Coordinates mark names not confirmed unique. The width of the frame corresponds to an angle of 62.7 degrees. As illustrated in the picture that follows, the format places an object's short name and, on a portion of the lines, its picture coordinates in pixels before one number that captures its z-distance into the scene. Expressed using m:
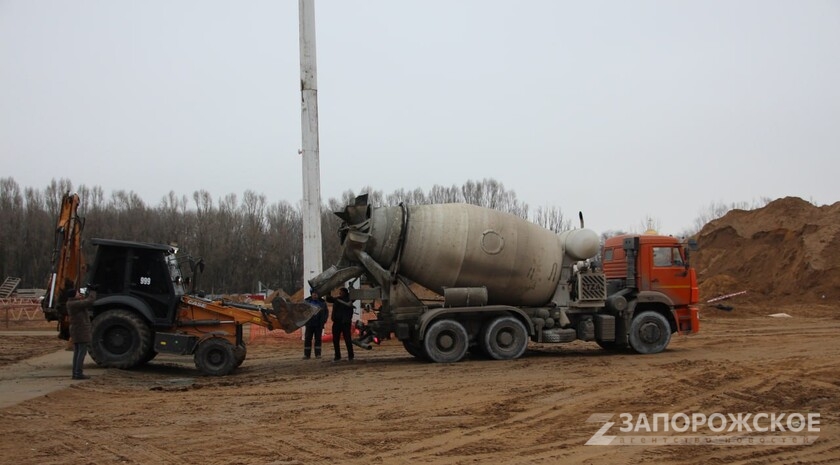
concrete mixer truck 14.69
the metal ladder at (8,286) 48.69
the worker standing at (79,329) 12.35
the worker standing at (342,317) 15.57
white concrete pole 20.89
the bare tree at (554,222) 49.39
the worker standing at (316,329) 16.47
